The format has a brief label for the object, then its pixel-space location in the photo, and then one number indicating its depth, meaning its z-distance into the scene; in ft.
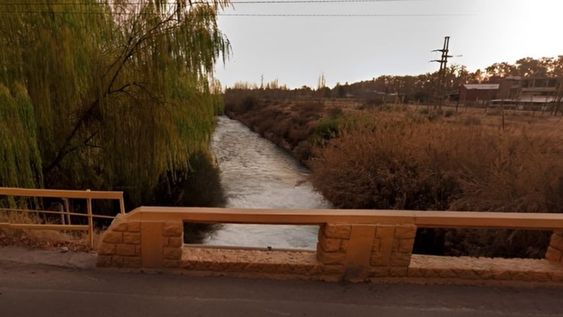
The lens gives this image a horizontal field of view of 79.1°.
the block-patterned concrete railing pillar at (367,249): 11.24
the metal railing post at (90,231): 13.48
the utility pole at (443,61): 105.50
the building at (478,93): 177.47
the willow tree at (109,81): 22.93
